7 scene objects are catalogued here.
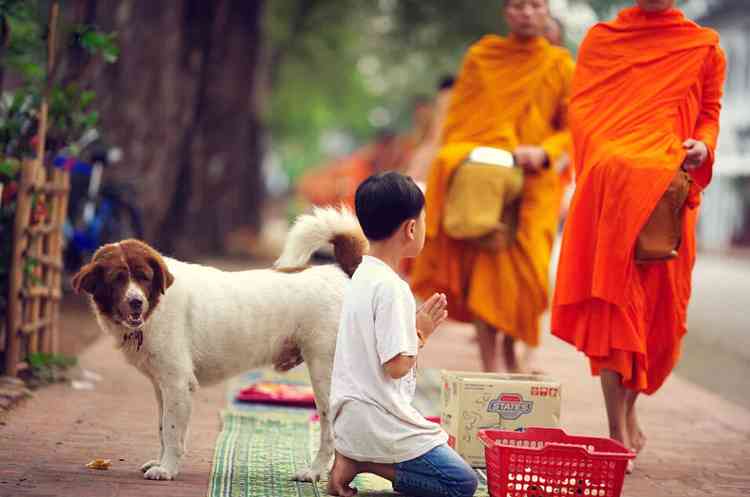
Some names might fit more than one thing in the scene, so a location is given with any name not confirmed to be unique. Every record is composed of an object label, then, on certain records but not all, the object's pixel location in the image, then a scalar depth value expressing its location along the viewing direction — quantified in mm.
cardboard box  11125
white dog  10102
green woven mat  9937
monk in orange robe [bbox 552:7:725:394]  11719
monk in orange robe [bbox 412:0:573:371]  16281
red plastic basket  9383
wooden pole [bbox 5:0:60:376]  14195
